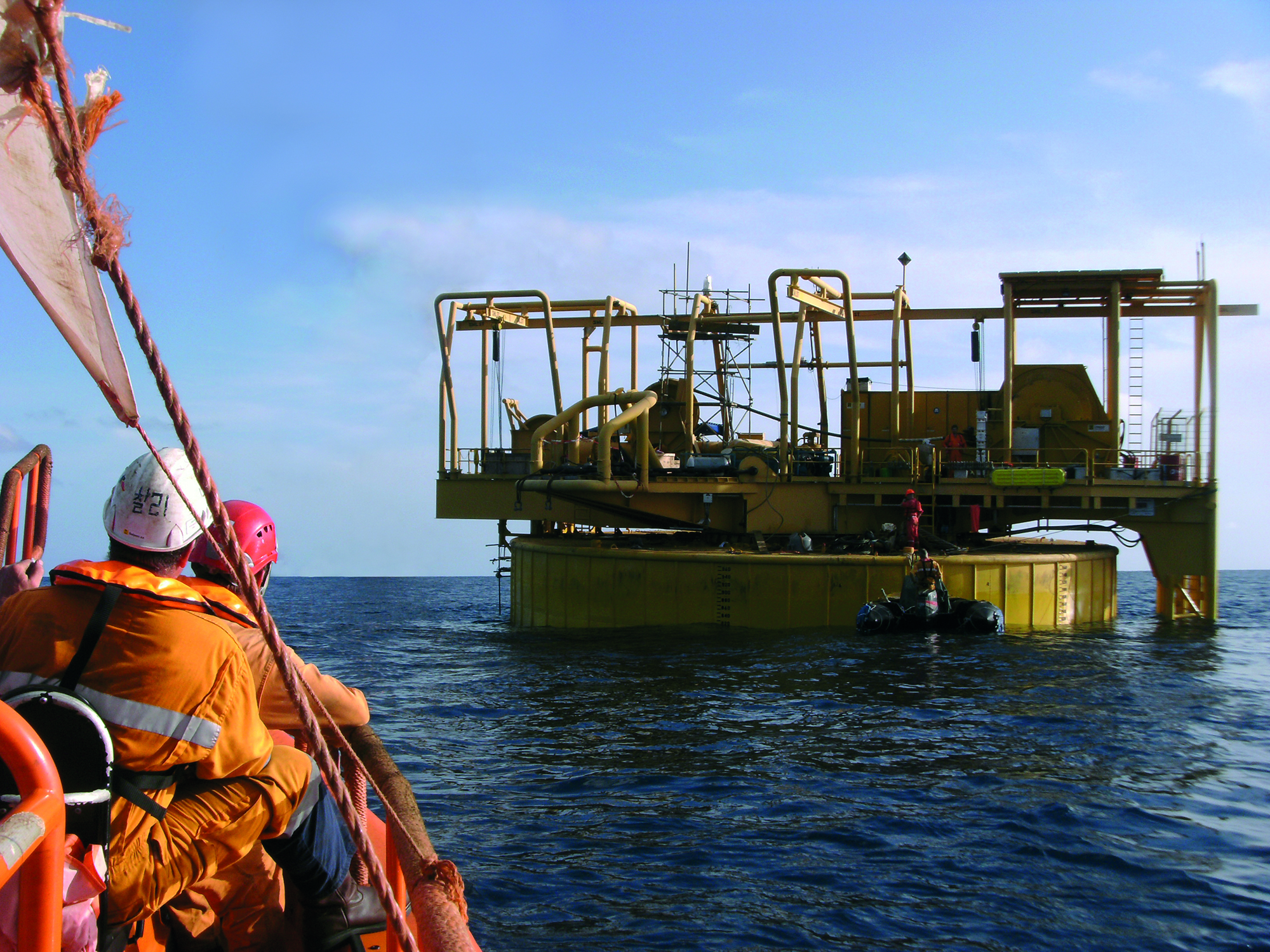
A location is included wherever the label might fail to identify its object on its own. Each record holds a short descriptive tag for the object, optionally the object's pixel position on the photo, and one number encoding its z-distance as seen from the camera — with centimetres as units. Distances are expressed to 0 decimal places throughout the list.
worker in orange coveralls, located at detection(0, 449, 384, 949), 291
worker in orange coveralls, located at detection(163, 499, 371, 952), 380
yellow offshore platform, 2367
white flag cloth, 258
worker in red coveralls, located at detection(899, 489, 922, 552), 2272
